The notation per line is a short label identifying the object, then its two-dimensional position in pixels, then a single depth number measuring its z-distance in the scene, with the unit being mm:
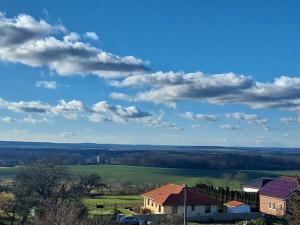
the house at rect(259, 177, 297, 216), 58750
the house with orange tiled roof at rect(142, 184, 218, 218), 55656
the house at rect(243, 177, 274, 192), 68719
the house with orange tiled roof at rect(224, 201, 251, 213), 58062
